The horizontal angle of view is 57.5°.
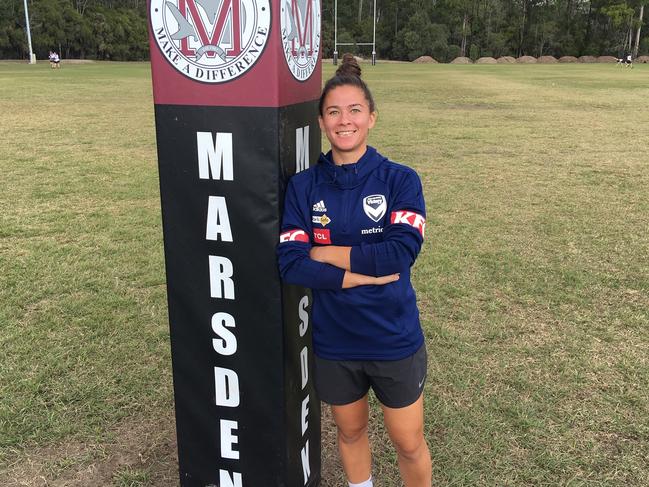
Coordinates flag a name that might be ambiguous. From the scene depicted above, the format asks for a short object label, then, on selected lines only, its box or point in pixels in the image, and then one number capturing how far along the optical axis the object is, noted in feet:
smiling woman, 6.28
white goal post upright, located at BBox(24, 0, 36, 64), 144.48
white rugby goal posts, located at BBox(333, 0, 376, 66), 167.43
